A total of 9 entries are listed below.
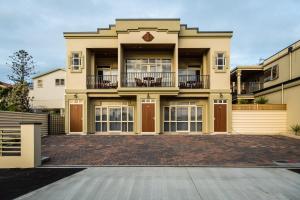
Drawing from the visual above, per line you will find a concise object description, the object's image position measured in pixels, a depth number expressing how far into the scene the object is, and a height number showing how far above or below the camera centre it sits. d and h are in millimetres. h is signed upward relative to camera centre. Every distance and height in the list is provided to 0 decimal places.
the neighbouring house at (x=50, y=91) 24121 +1578
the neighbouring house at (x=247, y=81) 17620 +2720
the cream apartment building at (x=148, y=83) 14044 +1726
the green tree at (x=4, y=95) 15288 +662
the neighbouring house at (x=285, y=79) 13006 +2227
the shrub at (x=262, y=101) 15139 +175
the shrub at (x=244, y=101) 16000 +177
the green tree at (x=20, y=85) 16861 +1784
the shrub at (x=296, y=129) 12622 -1931
